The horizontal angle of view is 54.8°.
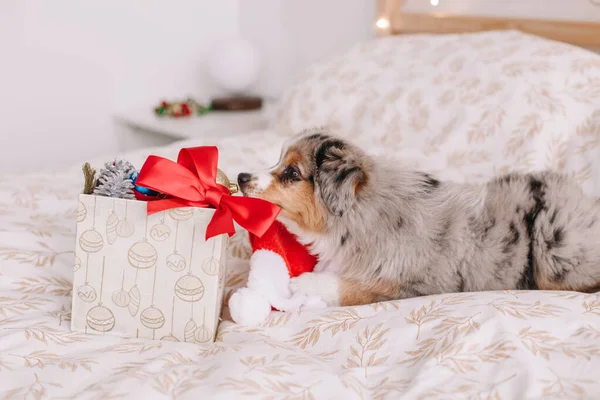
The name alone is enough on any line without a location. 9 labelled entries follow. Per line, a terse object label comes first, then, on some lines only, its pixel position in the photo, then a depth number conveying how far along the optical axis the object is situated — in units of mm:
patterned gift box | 1126
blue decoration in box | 1156
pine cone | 1142
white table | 2996
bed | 960
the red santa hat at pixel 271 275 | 1220
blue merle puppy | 1271
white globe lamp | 3236
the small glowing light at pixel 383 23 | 2789
